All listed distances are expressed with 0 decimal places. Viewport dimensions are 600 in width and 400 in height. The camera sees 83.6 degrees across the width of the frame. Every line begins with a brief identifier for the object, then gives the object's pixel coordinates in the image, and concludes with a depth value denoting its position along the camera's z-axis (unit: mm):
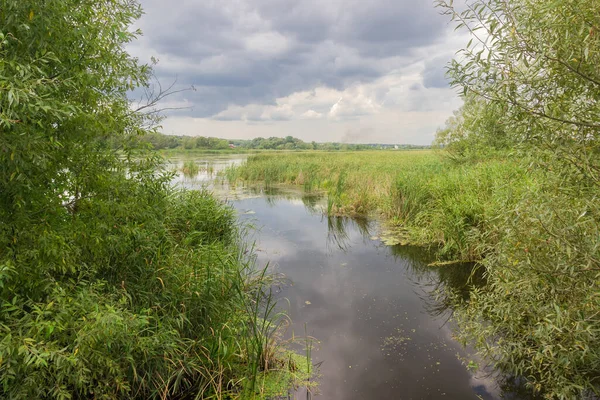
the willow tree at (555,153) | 2385
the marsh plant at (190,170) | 19322
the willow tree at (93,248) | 2035
